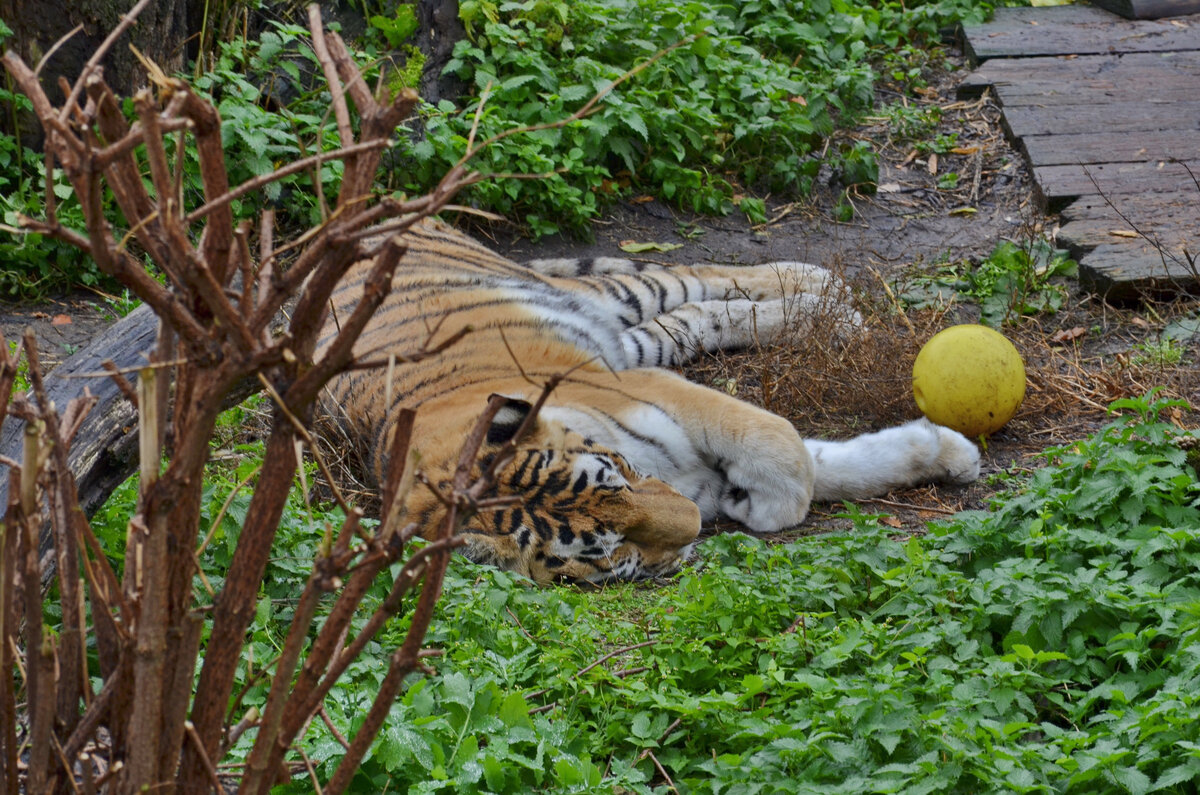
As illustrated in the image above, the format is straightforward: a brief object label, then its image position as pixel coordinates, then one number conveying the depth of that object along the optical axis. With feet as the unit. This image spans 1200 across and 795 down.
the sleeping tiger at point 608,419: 22.22
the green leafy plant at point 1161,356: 28.02
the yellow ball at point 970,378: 25.62
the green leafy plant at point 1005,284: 32.91
